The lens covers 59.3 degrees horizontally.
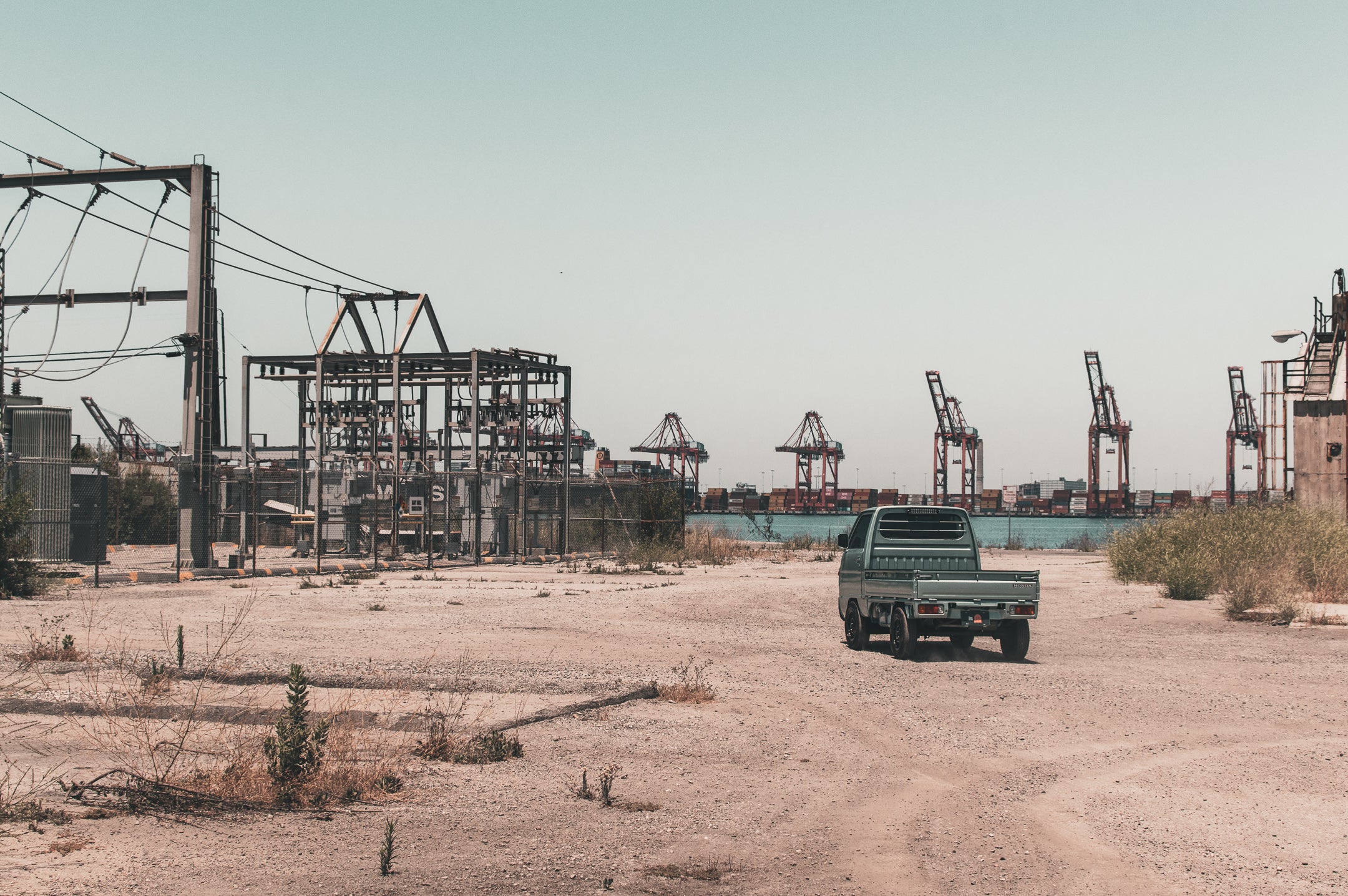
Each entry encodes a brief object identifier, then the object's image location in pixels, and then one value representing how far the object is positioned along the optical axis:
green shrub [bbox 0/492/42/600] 22.58
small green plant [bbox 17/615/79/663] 13.49
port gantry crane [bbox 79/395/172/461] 94.26
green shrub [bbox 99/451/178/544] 48.53
